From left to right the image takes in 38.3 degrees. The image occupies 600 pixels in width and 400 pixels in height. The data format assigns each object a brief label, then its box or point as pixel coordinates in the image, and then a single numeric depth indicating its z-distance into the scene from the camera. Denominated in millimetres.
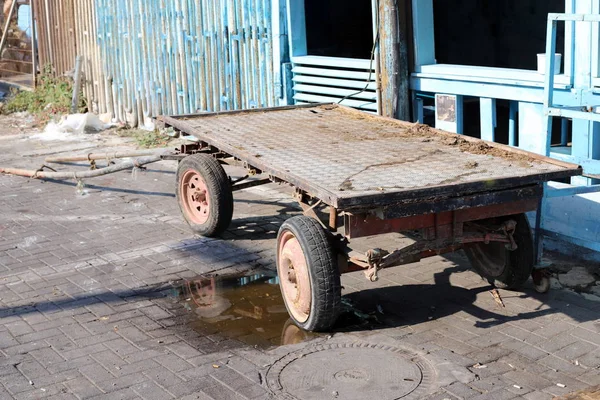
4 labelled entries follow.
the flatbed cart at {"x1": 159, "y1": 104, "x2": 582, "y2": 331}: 5492
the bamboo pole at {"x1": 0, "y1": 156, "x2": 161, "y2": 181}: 8984
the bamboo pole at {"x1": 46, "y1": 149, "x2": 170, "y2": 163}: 9402
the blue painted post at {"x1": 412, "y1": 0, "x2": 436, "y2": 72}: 9039
